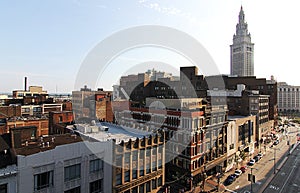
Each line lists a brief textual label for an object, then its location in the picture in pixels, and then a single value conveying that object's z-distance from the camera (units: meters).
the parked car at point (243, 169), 54.44
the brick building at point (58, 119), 51.99
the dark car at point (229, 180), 47.08
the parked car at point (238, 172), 50.91
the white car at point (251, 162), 59.52
